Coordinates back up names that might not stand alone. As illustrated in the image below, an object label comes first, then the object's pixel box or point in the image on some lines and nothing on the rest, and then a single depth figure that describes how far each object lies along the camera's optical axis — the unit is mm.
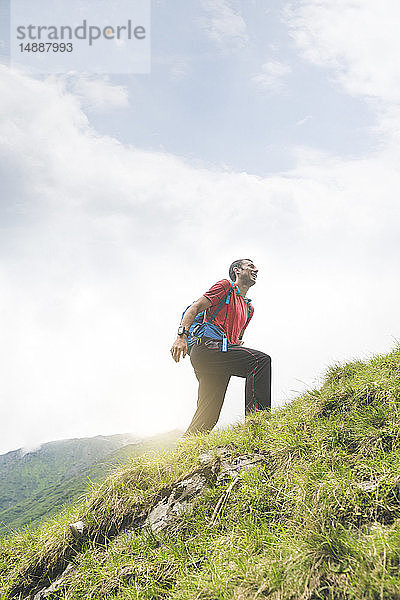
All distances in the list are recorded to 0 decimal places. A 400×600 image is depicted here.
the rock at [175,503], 4516
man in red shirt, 6793
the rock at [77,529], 4965
